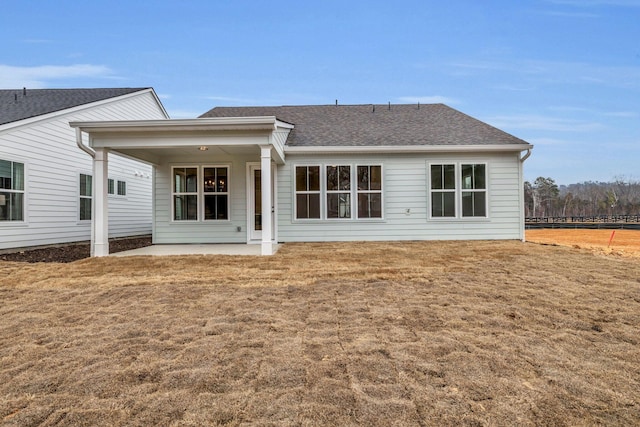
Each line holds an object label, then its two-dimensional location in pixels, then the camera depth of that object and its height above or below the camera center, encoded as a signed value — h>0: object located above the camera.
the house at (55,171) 8.42 +1.32
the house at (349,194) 9.55 +0.53
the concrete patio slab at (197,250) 7.51 -0.85
